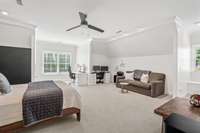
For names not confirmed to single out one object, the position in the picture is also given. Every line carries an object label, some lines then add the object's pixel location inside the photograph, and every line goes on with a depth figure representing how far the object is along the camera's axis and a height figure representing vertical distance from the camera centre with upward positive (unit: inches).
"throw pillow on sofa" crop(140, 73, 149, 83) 150.9 -22.3
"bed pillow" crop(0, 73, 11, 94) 66.1 -16.4
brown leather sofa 130.6 -31.6
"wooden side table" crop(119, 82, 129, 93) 152.4 -41.0
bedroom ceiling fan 84.0 +45.8
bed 53.2 -29.0
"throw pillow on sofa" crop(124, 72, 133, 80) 178.1 -22.0
